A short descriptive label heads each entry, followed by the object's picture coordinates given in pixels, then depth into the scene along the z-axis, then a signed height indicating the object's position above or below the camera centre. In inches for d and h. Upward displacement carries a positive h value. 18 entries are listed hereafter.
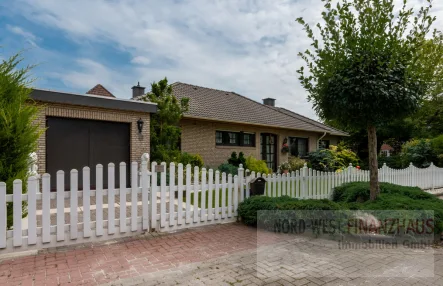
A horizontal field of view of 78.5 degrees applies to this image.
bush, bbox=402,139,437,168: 546.0 -21.9
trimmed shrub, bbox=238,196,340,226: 192.9 -44.8
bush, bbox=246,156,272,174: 472.7 -37.4
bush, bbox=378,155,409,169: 718.8 -47.0
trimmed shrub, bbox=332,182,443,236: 194.7 -45.9
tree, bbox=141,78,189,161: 397.7 +34.9
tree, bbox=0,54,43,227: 144.6 +10.0
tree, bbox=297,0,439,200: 201.8 +65.7
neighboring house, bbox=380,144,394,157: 984.3 -19.9
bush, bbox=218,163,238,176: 438.6 -40.4
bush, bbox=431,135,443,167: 527.9 -9.8
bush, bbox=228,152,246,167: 502.9 -29.7
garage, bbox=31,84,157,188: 316.3 +17.5
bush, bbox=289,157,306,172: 545.4 -41.0
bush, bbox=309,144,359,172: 553.6 -32.1
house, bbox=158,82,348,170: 493.7 +31.4
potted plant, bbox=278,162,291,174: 541.4 -47.1
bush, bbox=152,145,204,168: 388.3 -17.5
